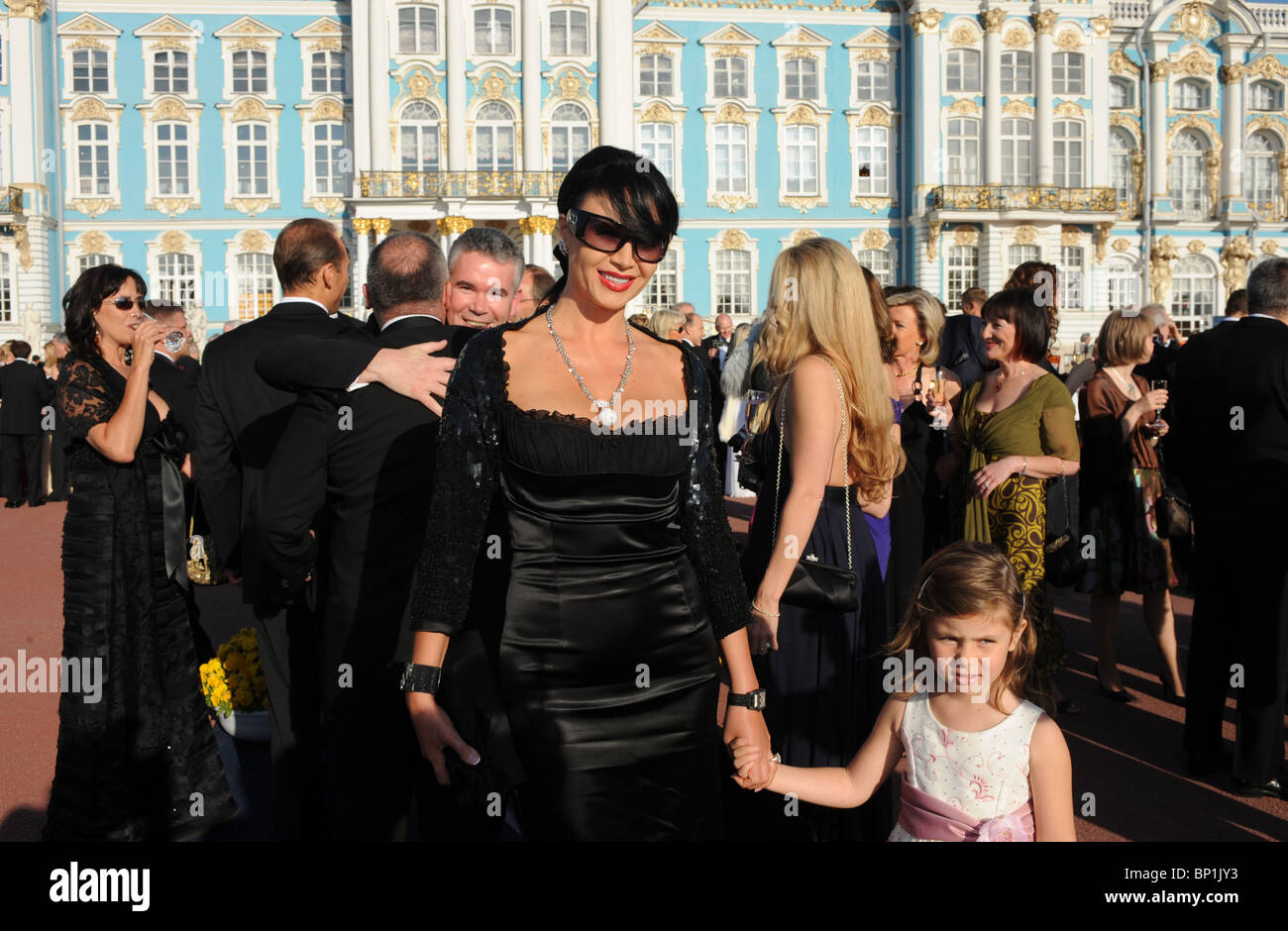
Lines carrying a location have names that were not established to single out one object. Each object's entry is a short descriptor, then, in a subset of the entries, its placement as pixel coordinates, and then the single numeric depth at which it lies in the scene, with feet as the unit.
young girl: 8.77
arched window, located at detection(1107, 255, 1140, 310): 122.52
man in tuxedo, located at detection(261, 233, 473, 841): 10.59
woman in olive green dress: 17.10
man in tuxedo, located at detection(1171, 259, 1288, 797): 16.14
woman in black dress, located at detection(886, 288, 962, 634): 15.99
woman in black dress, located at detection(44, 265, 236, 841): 13.93
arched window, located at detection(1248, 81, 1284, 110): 125.80
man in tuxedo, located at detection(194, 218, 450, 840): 12.55
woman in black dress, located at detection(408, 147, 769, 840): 8.04
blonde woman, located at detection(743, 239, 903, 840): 11.62
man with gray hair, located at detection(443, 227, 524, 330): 12.64
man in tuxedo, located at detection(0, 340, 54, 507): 52.90
